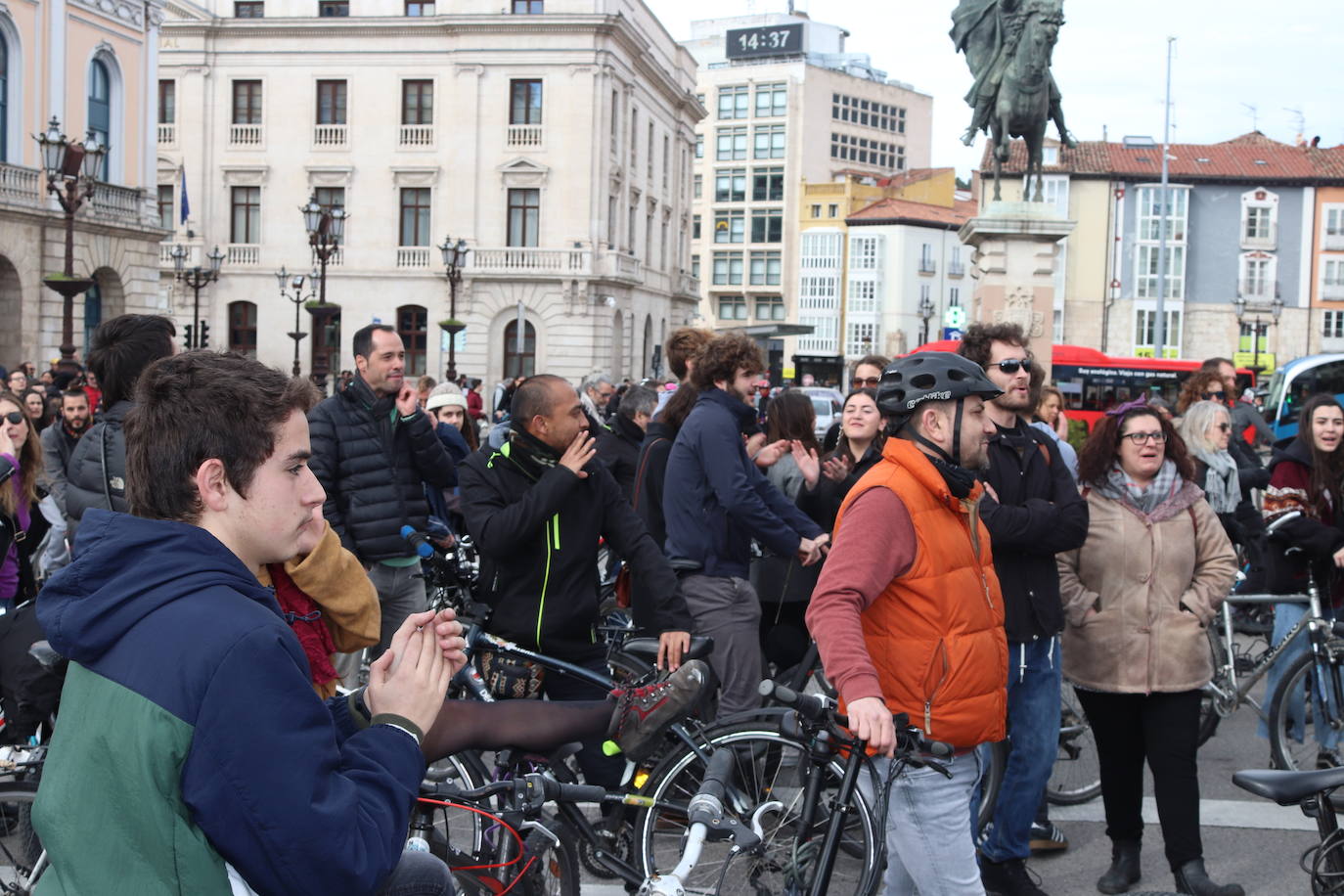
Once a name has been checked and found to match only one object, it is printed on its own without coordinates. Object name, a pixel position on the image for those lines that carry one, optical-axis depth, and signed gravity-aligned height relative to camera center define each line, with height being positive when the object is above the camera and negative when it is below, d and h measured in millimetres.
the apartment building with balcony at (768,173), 91688 +13359
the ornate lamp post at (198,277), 36531 +2019
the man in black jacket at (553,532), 4945 -676
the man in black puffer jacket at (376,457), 6023 -495
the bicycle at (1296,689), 6199 -1531
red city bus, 33438 -142
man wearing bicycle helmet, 3549 -654
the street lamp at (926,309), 64962 +2957
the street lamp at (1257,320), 41781 +2299
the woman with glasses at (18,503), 5551 -710
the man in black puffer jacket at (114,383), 4730 -152
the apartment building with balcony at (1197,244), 61562 +6155
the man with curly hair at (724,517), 6000 -721
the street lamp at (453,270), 32938 +2272
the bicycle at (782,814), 3295 -1385
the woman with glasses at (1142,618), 4926 -928
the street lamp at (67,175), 18703 +2534
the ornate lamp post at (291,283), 47347 +2407
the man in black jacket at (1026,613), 4840 -912
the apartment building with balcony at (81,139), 32250 +4841
